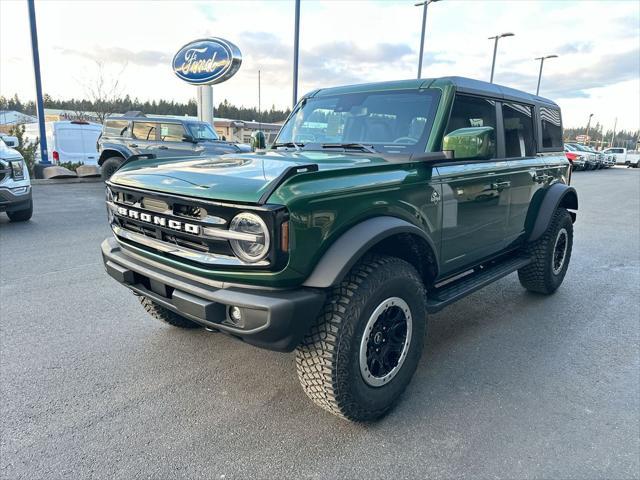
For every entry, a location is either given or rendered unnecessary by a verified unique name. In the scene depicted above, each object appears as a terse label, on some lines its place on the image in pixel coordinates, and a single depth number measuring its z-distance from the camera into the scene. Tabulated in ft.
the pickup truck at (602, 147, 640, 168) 128.77
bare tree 94.26
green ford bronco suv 7.32
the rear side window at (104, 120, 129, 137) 43.98
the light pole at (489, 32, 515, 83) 81.00
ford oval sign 58.44
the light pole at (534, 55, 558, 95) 102.37
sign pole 61.57
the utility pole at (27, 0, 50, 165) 43.06
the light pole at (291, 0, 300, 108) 51.46
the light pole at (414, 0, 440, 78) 63.75
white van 53.11
